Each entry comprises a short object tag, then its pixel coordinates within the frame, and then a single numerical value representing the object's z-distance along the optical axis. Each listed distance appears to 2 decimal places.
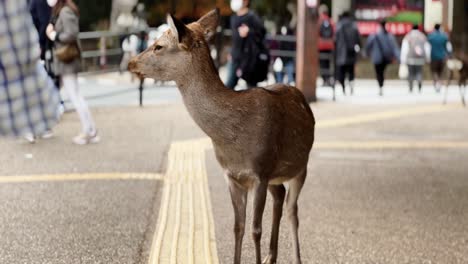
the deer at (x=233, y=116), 4.03
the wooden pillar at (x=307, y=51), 17.47
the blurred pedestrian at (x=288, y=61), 21.33
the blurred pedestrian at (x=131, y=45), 24.40
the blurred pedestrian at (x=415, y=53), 22.02
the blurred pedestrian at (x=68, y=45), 9.85
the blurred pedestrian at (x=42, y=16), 8.83
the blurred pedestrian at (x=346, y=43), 19.64
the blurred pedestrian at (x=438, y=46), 21.08
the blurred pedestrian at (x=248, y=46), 10.66
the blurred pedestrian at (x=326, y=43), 21.19
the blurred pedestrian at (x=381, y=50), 20.97
